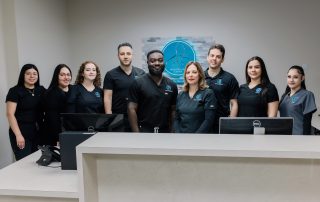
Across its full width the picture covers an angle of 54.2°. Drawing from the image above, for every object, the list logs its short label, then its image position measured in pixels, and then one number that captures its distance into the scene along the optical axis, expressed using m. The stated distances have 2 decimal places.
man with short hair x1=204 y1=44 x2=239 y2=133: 2.99
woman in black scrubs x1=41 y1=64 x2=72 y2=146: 3.12
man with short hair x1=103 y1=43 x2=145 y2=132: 3.25
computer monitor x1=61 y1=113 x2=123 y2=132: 1.90
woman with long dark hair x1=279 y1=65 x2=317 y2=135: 2.94
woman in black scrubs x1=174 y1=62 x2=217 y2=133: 2.68
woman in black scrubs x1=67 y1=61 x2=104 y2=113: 3.02
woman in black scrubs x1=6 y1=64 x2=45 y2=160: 3.04
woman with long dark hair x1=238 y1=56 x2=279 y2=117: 2.84
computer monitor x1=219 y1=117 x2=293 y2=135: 1.77
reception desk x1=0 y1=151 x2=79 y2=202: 1.57
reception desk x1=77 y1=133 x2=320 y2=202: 1.38
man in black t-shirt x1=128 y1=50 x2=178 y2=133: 2.86
